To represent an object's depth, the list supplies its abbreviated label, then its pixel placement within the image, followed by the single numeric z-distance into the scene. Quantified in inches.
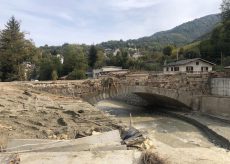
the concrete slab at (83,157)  154.4
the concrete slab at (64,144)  174.9
